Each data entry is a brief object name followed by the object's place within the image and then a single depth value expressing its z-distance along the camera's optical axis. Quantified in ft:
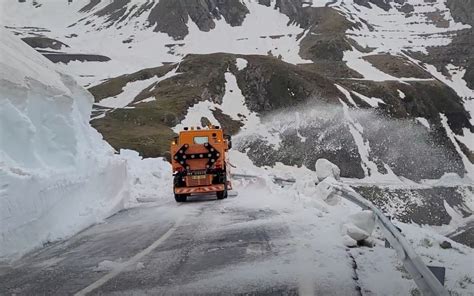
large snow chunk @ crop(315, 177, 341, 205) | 47.60
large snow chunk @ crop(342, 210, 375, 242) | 27.93
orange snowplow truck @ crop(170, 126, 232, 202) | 61.52
